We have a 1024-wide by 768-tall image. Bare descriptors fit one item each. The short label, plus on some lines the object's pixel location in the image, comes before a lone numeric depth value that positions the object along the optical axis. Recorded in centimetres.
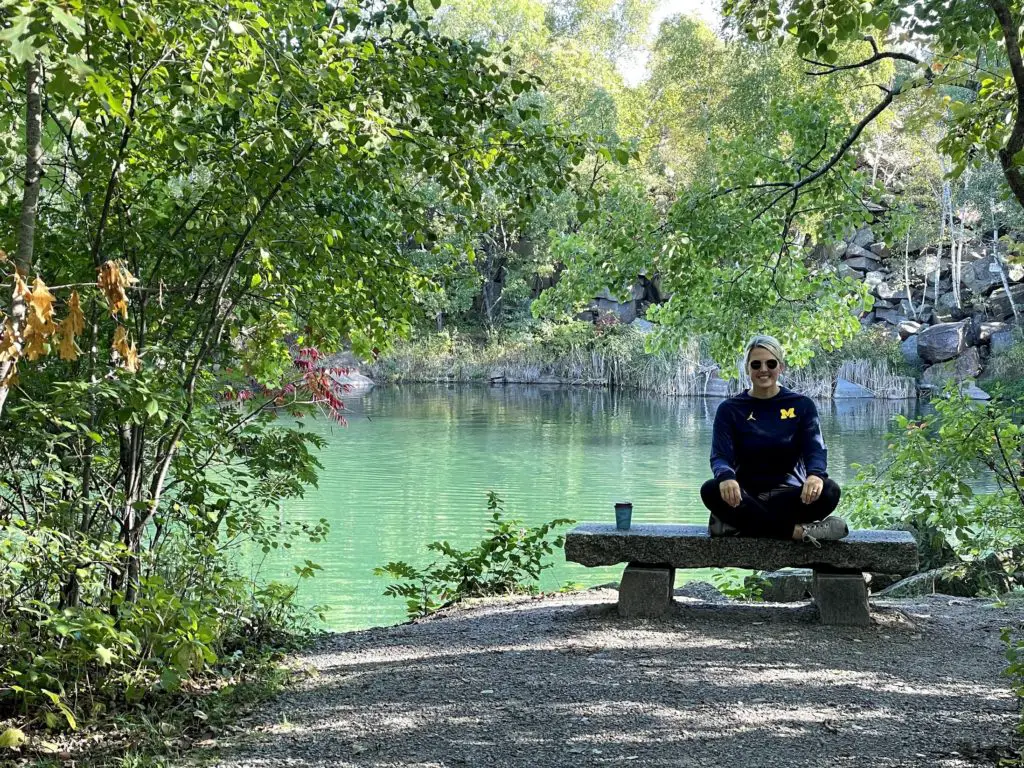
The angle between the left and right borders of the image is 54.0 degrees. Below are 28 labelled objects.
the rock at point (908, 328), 3172
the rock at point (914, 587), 646
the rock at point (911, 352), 3048
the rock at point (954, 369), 2912
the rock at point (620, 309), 3647
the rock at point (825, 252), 3566
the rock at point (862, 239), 3675
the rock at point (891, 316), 3430
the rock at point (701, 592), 621
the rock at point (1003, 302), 3150
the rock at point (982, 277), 3294
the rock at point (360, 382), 3428
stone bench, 472
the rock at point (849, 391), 3000
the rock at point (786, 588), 621
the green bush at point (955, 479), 612
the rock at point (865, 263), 3622
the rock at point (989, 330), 3030
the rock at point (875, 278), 3509
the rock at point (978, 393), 2670
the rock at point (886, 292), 3500
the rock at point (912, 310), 3394
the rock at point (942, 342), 2970
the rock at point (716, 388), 3122
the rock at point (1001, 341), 2919
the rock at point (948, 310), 3288
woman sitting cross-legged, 470
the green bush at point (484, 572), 617
